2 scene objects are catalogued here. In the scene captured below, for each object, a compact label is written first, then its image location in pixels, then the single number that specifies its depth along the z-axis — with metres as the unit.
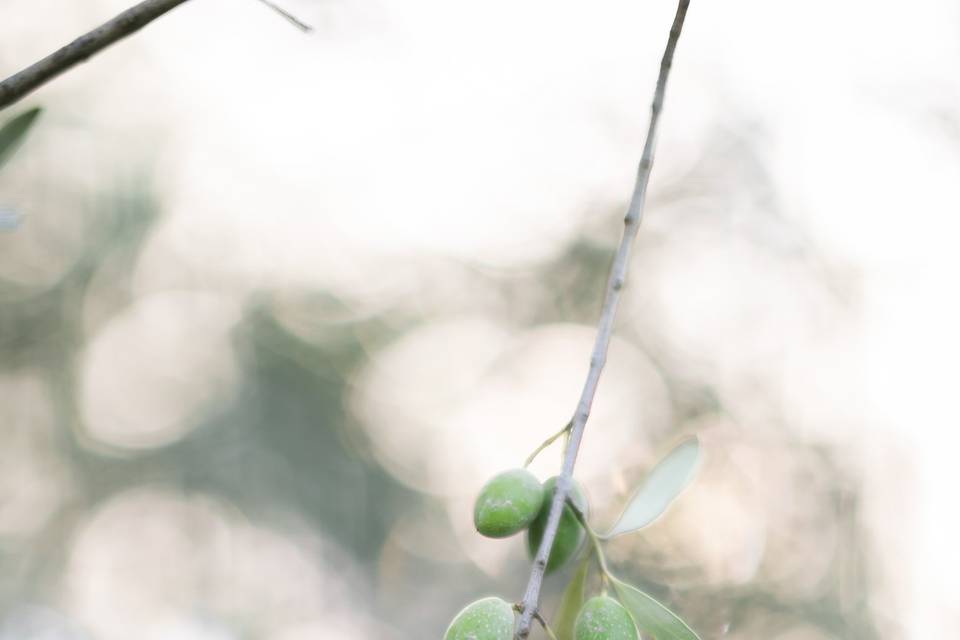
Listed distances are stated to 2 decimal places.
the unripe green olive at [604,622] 0.65
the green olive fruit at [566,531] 0.68
